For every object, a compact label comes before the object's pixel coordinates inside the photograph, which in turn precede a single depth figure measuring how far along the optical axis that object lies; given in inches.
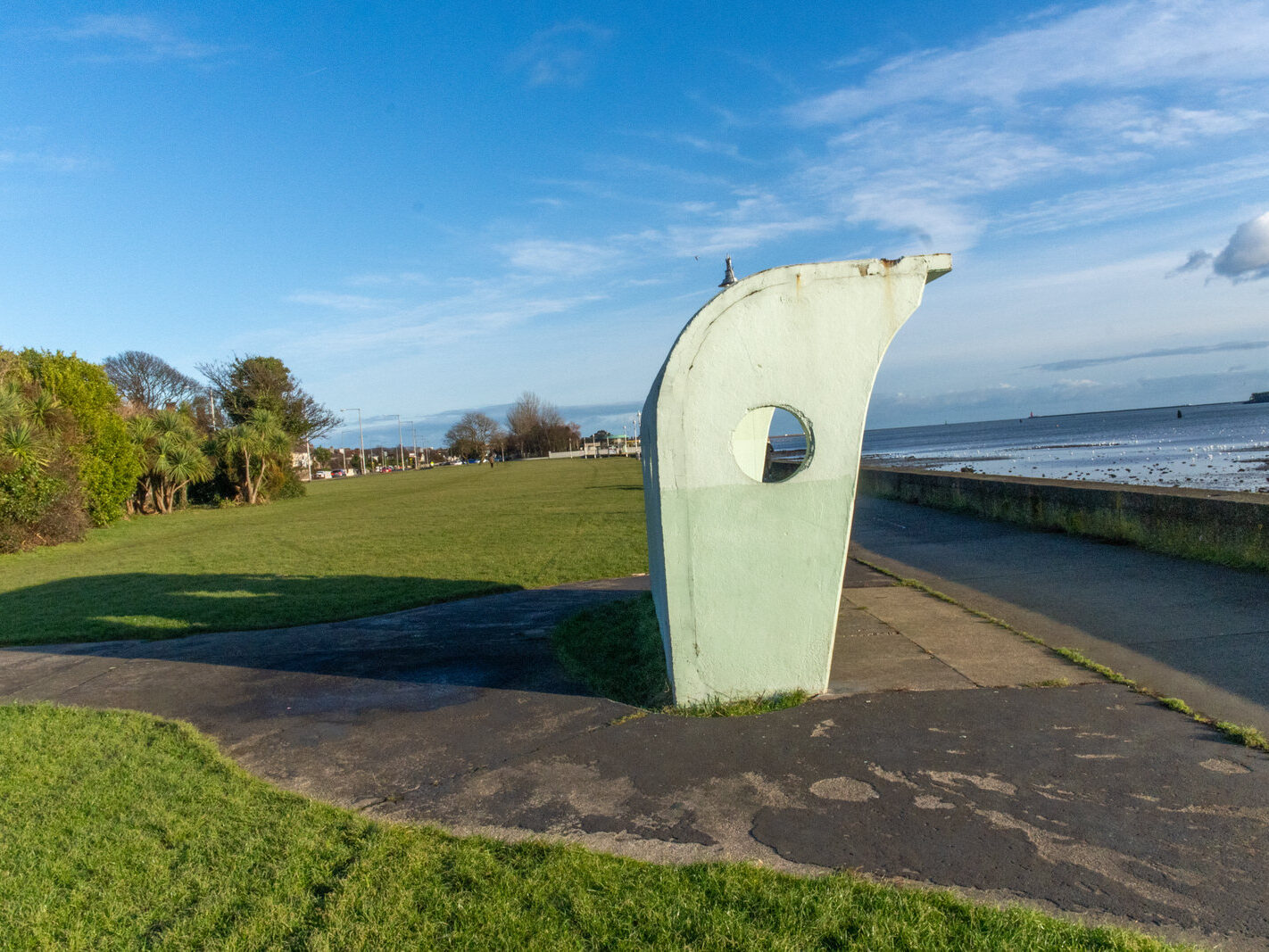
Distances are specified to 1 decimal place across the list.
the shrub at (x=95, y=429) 876.6
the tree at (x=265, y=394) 1791.3
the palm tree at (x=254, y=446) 1421.0
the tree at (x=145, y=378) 2635.3
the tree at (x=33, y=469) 693.9
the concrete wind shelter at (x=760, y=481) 184.7
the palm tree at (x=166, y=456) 1162.0
